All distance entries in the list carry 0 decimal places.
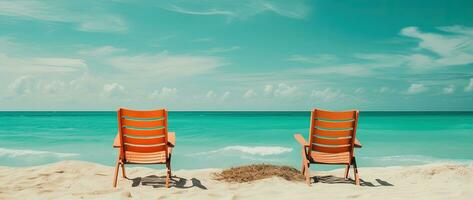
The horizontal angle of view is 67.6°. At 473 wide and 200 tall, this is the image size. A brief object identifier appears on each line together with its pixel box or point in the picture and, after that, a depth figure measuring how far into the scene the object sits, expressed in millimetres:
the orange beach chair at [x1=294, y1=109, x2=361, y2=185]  5051
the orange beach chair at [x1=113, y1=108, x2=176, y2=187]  4895
